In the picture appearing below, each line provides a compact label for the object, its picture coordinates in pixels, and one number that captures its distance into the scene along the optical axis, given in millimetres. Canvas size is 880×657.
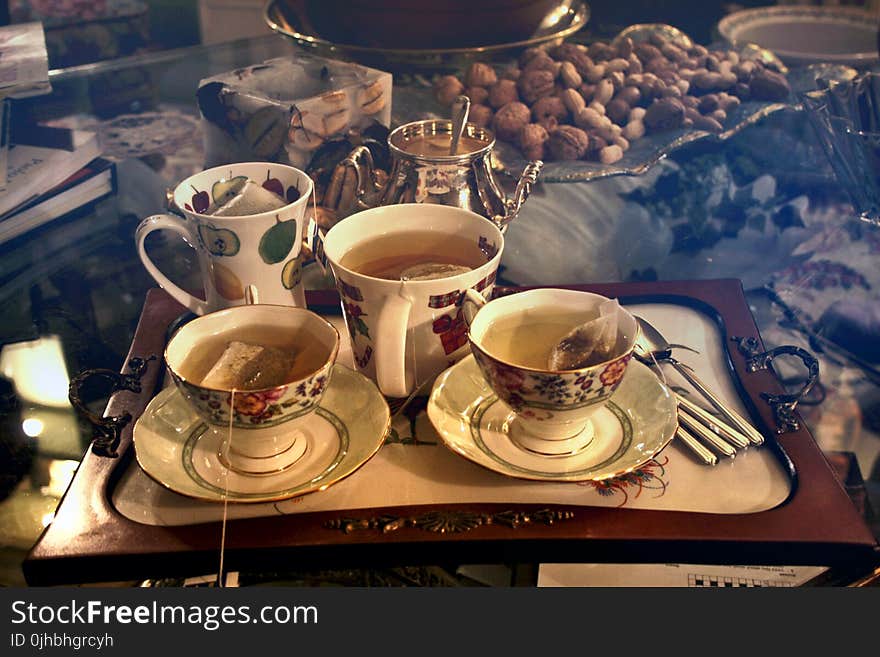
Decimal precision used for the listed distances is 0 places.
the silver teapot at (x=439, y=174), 605
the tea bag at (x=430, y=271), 523
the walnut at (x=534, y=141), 786
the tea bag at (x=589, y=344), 464
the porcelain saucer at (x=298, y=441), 456
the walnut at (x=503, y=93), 833
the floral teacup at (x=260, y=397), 435
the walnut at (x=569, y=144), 784
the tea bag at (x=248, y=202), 559
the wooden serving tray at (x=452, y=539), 436
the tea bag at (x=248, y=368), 452
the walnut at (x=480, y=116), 822
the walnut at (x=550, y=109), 814
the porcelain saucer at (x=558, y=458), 466
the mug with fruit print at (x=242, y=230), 545
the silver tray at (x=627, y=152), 750
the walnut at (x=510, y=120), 806
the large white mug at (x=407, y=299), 494
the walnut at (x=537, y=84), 827
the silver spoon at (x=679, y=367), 513
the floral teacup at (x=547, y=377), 442
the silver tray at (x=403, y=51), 794
